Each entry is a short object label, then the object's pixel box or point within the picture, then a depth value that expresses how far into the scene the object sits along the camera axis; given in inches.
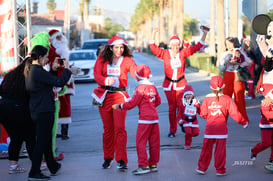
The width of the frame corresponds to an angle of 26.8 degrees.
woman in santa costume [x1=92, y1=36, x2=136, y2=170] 316.8
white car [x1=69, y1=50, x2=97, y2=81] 1057.5
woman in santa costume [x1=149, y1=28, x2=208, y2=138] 425.1
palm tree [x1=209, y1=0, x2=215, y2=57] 1690.6
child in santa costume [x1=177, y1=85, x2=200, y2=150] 376.5
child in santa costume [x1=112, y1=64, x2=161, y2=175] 305.4
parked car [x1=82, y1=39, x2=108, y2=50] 1363.4
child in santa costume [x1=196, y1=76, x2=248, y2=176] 296.7
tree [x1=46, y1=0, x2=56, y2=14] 5314.0
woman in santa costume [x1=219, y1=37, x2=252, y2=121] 457.4
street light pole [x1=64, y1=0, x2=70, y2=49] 1846.0
